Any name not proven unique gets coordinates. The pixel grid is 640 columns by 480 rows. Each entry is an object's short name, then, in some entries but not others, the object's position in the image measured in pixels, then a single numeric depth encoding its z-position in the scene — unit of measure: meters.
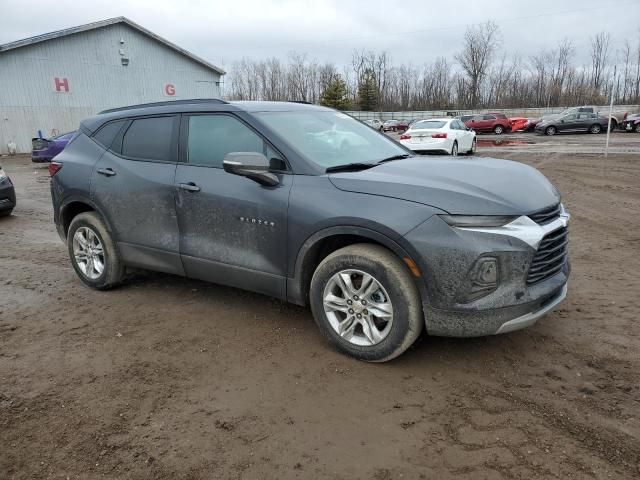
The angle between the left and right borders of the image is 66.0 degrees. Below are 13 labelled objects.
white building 25.36
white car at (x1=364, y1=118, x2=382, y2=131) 48.41
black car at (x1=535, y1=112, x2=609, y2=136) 32.19
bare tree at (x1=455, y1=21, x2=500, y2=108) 66.56
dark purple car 17.41
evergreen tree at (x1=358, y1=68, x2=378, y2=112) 65.56
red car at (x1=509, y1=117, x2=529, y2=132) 37.59
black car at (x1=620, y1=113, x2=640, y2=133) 31.55
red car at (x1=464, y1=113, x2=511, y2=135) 36.41
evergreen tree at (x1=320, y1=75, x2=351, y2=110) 59.91
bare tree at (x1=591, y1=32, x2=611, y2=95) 66.56
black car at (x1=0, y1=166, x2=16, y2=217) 9.05
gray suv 3.02
